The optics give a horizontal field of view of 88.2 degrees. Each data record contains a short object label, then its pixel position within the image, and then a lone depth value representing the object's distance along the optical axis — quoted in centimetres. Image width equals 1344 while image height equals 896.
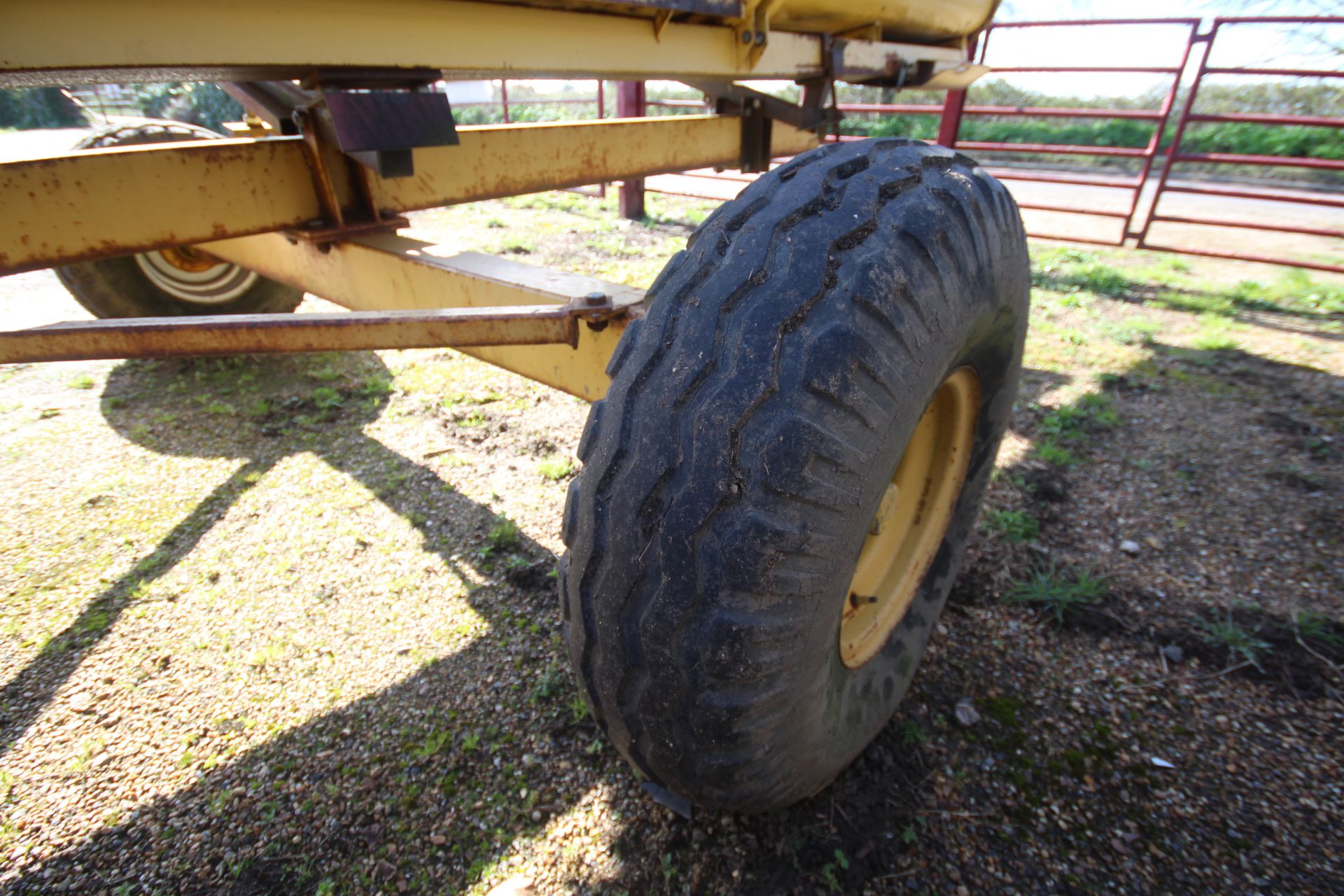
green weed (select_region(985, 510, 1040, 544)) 257
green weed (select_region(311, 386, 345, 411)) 336
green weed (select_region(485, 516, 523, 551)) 247
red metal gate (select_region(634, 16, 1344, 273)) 554
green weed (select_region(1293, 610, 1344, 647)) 209
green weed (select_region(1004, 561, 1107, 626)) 222
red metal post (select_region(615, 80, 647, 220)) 721
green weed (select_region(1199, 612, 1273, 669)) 204
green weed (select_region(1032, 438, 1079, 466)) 306
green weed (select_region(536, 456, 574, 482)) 288
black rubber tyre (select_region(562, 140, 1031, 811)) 107
